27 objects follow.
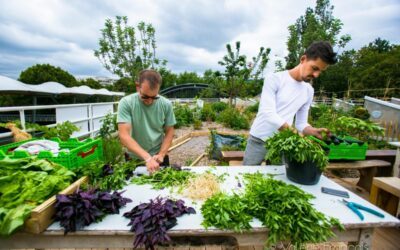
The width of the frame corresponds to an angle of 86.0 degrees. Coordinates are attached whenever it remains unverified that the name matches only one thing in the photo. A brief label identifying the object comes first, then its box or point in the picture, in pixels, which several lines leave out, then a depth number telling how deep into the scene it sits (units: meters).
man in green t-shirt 2.05
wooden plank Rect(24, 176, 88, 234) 1.06
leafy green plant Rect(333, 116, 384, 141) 2.14
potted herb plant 1.51
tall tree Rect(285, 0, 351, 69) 12.41
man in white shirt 1.83
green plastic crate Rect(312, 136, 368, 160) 2.96
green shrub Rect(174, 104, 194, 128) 10.51
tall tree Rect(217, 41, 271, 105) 12.95
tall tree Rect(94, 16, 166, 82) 12.23
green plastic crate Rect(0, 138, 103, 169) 1.59
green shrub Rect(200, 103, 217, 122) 12.33
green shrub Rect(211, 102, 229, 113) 14.96
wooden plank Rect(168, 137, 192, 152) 6.46
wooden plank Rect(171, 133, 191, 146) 6.90
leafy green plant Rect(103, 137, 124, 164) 3.71
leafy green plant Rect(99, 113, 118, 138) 6.55
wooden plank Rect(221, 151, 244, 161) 3.26
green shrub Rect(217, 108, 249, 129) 10.04
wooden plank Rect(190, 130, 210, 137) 8.35
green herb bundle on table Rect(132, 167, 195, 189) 1.62
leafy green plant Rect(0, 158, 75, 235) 1.02
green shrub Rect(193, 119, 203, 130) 10.04
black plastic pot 1.58
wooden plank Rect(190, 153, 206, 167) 4.72
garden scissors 1.26
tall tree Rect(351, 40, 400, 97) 26.84
